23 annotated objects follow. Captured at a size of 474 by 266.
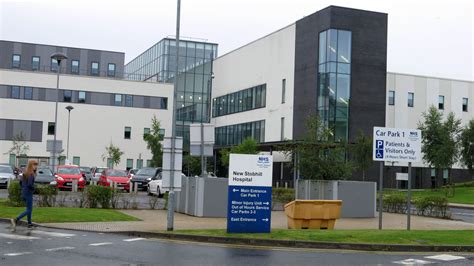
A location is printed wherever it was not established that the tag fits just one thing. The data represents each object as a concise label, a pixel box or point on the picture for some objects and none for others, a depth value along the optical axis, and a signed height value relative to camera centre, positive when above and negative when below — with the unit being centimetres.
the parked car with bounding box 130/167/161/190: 3830 -83
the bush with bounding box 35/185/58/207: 2241 -125
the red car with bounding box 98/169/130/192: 3694 -95
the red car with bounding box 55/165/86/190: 3545 -91
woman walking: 1628 -71
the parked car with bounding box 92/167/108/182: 4562 -87
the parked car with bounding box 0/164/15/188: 3631 -89
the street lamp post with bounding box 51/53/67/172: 3959 +683
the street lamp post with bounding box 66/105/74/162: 6659 +412
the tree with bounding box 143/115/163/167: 5544 +181
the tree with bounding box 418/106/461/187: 5591 +325
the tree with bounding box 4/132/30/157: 6412 +140
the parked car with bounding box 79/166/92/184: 4688 -87
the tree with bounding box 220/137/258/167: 5376 +178
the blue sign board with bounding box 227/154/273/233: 1579 -68
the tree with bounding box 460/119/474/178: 6075 +300
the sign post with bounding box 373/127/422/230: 1850 +85
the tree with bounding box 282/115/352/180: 2814 +45
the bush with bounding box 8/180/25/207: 2158 -127
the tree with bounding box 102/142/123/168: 6480 +96
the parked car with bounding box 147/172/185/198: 3278 -123
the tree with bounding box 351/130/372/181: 5178 +166
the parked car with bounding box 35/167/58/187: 3288 -89
